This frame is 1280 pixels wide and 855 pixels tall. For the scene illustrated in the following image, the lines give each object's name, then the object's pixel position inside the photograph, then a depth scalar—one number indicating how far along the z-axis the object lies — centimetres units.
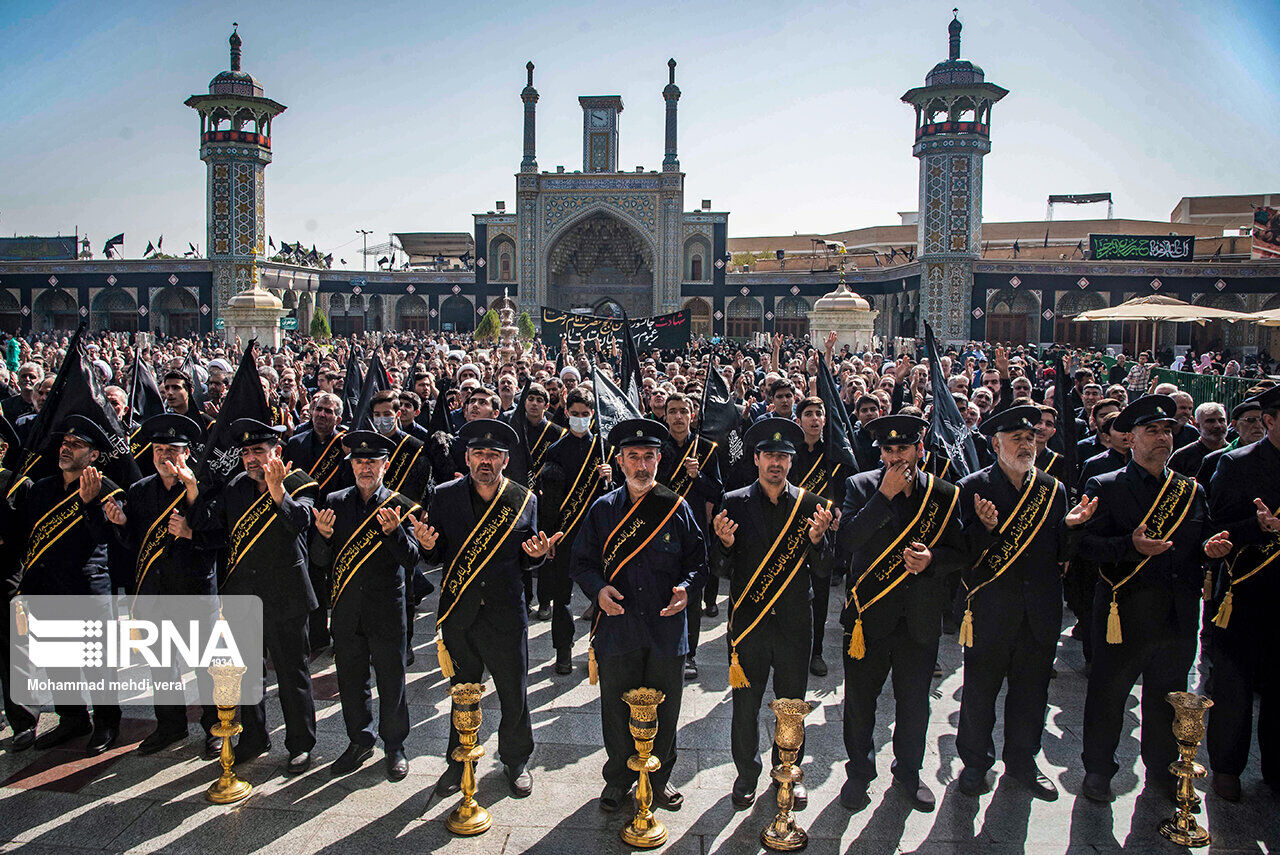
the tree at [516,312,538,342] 2934
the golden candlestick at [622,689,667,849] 348
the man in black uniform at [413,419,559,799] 401
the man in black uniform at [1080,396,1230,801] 396
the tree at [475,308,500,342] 2591
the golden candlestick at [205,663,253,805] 372
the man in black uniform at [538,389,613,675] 555
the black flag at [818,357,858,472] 524
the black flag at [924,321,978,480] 520
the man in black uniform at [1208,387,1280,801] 399
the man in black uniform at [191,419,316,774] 422
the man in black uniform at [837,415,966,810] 392
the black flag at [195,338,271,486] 467
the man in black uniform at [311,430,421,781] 416
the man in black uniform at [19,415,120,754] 445
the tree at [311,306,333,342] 2925
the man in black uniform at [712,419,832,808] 389
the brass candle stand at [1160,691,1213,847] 347
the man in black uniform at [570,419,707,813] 381
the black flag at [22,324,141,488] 484
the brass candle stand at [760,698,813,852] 340
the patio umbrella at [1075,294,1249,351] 1811
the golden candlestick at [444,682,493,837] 361
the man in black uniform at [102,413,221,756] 436
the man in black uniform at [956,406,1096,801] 400
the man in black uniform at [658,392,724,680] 558
